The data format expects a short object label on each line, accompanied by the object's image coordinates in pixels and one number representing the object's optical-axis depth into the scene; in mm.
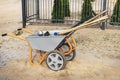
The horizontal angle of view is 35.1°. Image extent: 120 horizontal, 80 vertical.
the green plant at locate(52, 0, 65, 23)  7346
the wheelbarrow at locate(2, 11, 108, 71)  3738
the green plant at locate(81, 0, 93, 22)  7287
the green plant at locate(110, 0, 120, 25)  6860
